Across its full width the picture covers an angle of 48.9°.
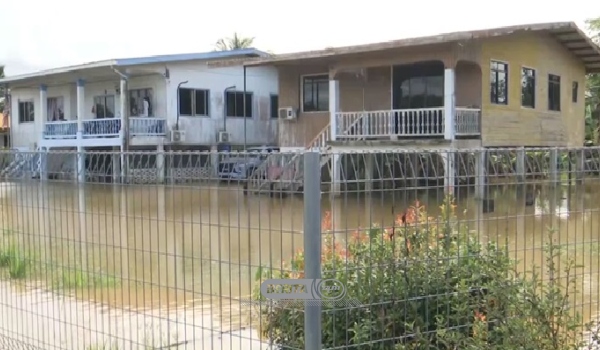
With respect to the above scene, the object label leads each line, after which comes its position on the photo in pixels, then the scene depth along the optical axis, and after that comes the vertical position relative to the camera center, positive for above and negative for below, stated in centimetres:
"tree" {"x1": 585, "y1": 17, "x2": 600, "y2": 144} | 3956 +349
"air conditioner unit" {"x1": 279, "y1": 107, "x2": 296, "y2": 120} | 2662 +169
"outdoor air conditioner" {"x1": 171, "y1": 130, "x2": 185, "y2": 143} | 2851 +87
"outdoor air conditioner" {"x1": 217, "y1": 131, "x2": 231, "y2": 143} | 3016 +85
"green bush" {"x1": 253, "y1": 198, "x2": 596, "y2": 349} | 350 -81
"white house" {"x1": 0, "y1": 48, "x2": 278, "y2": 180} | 2853 +247
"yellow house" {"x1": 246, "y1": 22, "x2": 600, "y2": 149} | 2084 +234
